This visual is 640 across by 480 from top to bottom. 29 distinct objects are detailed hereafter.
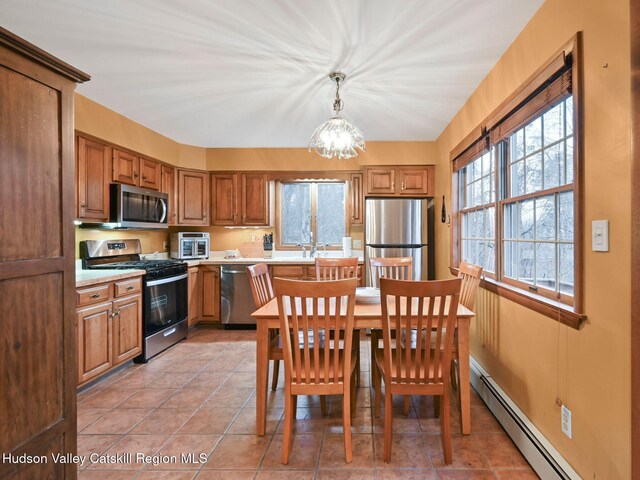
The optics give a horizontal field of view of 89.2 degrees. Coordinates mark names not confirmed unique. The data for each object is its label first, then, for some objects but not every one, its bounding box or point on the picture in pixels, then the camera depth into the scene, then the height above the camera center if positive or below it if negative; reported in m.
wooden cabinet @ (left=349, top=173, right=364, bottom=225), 4.45 +0.54
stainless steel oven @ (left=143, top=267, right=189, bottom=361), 3.21 -0.79
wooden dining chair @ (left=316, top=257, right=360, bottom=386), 3.11 -0.28
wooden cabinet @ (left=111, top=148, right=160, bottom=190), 3.30 +0.75
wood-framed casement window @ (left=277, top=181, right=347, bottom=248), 4.75 +0.38
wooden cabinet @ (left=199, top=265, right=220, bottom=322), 4.25 -0.70
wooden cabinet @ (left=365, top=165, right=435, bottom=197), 4.25 +0.73
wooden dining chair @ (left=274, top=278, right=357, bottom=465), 1.66 -0.64
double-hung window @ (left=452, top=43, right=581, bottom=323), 1.61 +0.25
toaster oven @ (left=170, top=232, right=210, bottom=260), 4.25 -0.09
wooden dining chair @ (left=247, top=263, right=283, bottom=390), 2.12 -0.43
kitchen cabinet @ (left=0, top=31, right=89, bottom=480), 1.14 -0.08
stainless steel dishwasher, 4.19 -0.73
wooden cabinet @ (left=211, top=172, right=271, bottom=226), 4.52 +0.55
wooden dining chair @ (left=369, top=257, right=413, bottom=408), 3.08 -0.27
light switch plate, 1.26 +0.01
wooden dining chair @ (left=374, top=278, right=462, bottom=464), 1.62 -0.63
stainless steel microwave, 3.23 +0.34
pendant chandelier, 2.52 +0.84
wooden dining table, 1.93 -0.67
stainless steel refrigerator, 4.04 +0.09
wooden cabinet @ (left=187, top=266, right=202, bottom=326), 4.07 -0.71
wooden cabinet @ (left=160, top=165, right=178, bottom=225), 4.07 +0.66
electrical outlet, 1.48 -0.85
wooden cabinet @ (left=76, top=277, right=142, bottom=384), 2.49 -0.73
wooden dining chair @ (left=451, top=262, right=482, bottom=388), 2.19 -0.34
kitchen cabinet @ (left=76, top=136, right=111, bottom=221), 2.89 +0.55
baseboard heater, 1.52 -1.08
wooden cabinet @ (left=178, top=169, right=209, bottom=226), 4.32 +0.56
